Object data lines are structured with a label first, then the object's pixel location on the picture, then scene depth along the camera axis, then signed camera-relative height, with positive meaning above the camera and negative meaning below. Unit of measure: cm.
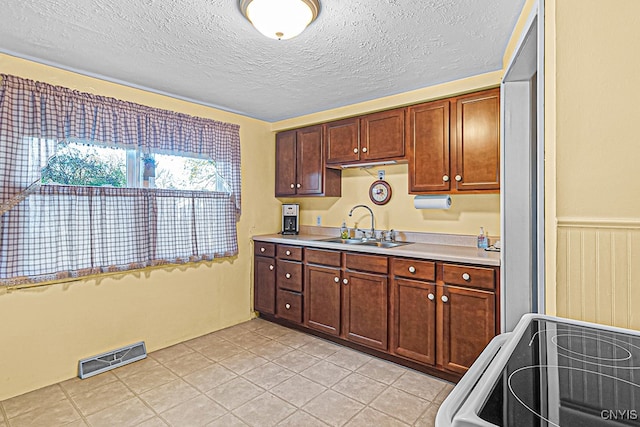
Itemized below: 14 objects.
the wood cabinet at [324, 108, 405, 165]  297 +69
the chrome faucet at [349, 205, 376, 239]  341 -12
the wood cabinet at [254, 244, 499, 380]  232 -74
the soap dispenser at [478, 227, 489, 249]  272 -24
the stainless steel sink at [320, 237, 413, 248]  313 -30
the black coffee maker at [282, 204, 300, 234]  396 -8
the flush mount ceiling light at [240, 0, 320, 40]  162 +98
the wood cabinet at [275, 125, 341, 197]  355 +50
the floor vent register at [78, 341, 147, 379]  252 -115
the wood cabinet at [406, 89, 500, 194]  249 +53
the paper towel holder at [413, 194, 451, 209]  280 +8
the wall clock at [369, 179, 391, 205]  333 +19
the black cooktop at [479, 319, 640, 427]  61 -38
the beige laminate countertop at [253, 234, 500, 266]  231 -31
